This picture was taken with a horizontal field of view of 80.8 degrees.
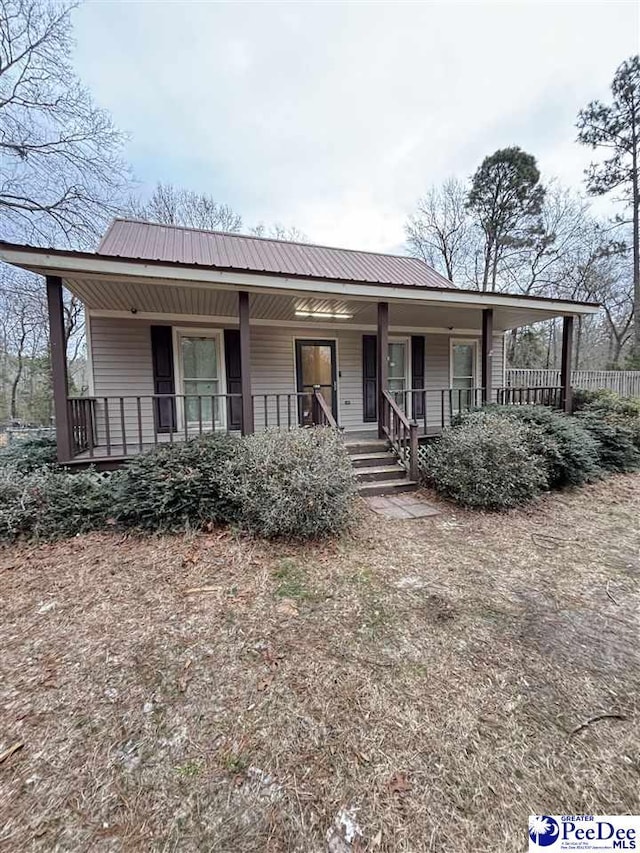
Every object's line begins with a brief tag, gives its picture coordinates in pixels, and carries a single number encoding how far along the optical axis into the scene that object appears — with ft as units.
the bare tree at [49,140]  32.14
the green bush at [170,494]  13.37
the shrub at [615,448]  22.26
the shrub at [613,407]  23.73
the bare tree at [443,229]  60.75
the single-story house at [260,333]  16.79
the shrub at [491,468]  16.46
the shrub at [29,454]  16.10
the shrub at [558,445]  18.51
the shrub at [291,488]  12.87
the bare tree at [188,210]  56.13
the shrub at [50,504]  12.78
